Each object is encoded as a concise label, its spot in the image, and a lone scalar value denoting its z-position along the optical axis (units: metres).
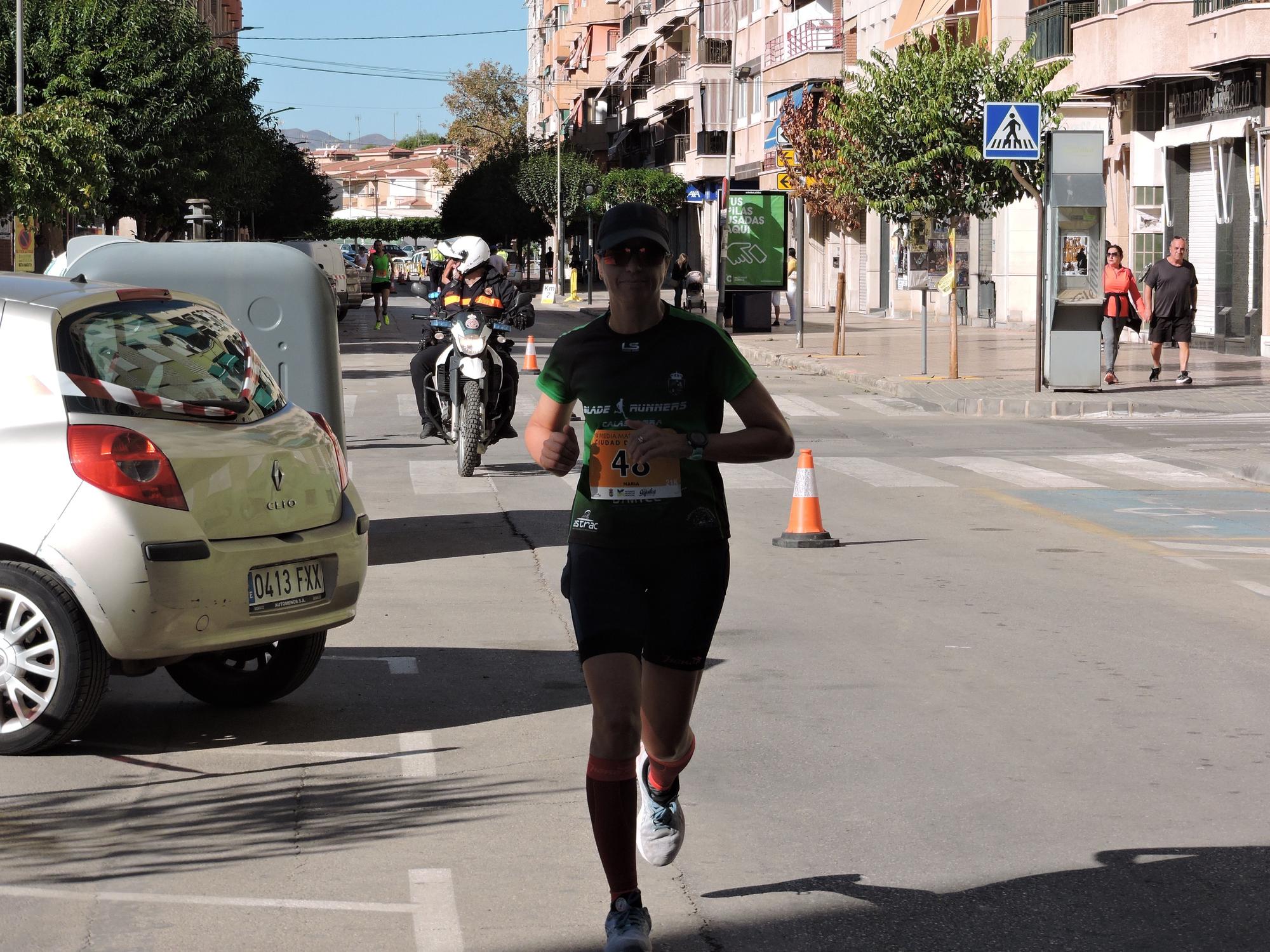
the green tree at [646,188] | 77.50
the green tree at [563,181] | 88.06
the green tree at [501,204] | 103.50
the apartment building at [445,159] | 122.25
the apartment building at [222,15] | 93.19
